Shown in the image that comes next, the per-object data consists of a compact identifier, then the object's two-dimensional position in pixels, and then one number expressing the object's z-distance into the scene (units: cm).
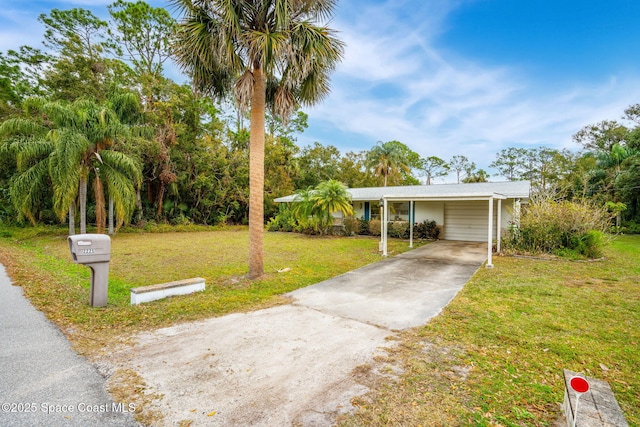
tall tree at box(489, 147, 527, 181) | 3312
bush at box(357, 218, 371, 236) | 1687
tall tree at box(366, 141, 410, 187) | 2797
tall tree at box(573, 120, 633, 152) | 2582
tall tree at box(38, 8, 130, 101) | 1677
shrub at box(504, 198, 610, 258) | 978
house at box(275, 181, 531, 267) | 1282
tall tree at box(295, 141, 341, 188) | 2942
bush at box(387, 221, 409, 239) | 1564
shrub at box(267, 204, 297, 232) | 1844
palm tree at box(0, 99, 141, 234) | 1191
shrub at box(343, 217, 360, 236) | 1686
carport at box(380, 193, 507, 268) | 878
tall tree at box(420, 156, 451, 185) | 3872
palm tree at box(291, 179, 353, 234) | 1469
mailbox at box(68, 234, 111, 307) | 463
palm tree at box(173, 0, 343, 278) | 623
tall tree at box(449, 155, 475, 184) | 3778
